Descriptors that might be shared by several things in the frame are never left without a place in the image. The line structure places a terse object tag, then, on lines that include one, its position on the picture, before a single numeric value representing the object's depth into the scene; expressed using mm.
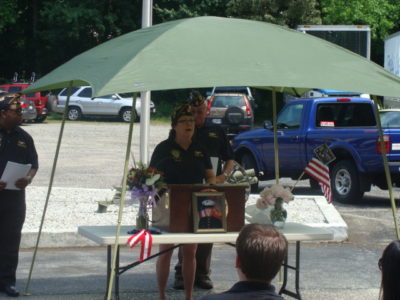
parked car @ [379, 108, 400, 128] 14906
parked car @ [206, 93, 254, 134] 29312
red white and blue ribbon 6555
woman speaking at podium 7215
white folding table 6684
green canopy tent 5871
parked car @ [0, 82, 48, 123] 35244
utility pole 13898
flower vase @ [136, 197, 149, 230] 6888
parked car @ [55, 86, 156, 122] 38875
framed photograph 6832
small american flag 8281
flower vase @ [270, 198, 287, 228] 7516
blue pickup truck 14523
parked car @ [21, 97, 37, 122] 34094
